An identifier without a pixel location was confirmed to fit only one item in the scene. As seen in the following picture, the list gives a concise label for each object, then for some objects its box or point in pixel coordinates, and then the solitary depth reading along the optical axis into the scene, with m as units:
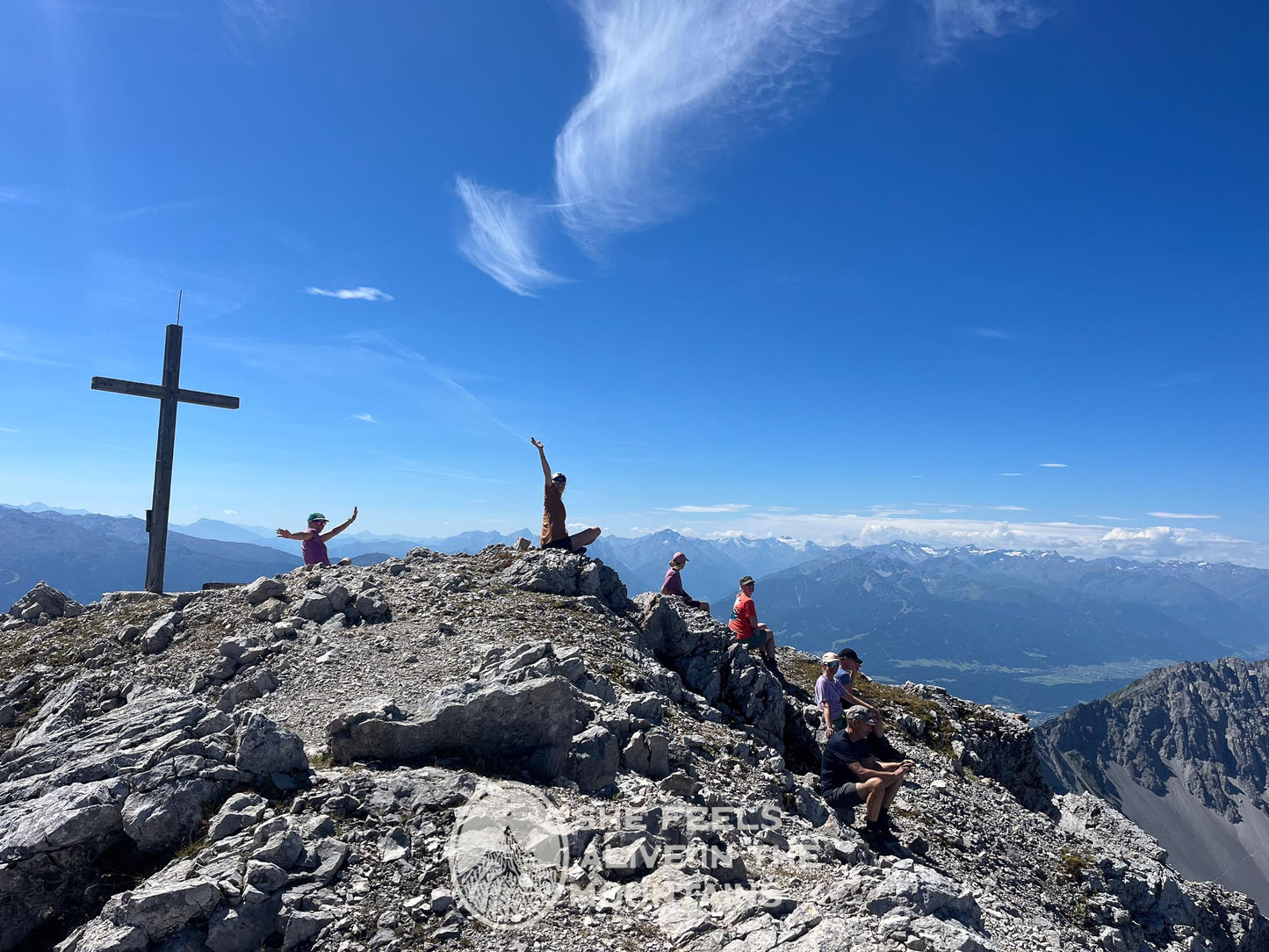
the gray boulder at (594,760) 11.04
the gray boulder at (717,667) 18.41
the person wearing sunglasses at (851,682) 13.73
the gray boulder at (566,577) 20.42
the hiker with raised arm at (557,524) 21.56
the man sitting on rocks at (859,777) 12.69
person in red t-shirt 21.03
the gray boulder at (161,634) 17.25
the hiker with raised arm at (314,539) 22.22
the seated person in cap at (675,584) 23.11
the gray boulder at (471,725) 10.87
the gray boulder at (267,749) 9.48
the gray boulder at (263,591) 19.14
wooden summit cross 22.28
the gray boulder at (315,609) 17.76
